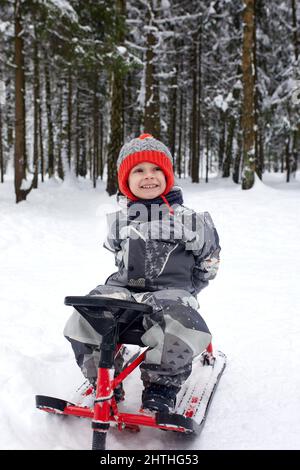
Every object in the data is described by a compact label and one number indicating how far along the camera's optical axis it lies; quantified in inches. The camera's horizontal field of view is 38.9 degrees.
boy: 94.5
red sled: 82.5
